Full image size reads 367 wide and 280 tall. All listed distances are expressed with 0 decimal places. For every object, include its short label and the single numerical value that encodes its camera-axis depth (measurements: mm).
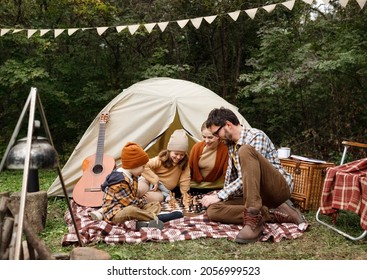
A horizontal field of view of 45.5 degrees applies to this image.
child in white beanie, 4355
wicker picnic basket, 4152
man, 3264
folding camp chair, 3189
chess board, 4121
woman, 4652
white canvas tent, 4848
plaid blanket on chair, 3225
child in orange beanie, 3521
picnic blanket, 3258
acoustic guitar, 4355
